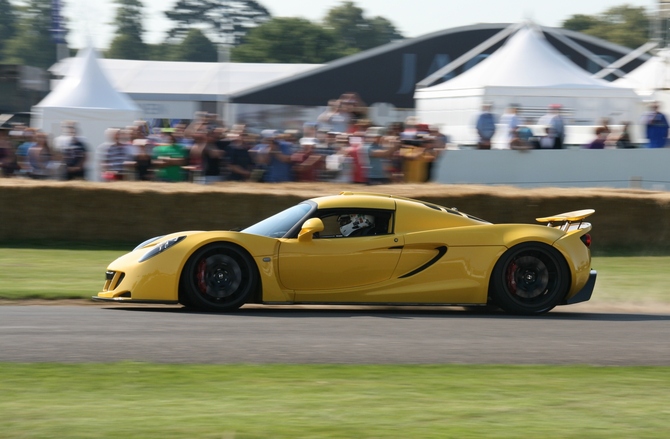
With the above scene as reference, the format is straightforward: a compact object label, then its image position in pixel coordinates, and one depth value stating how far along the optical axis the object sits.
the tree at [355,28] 165.25
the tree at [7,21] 165.00
